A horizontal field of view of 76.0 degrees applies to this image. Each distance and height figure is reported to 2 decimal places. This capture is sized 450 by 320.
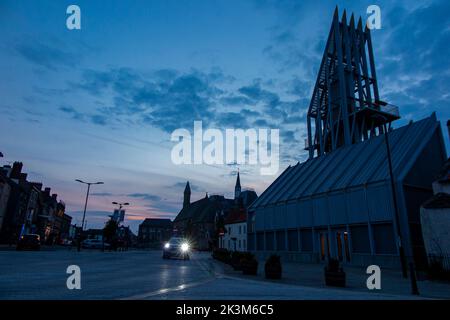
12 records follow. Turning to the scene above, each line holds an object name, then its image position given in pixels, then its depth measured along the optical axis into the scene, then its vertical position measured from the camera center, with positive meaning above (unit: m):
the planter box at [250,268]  16.94 -1.59
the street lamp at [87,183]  45.63 +8.14
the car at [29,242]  34.92 -0.83
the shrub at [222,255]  26.58 -1.59
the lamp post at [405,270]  10.93 -1.16
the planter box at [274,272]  14.80 -1.56
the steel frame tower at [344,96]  40.09 +21.62
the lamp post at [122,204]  55.64 +6.28
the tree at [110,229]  67.54 +1.72
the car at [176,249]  31.84 -1.15
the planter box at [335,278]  12.20 -1.52
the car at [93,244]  60.59 -1.51
